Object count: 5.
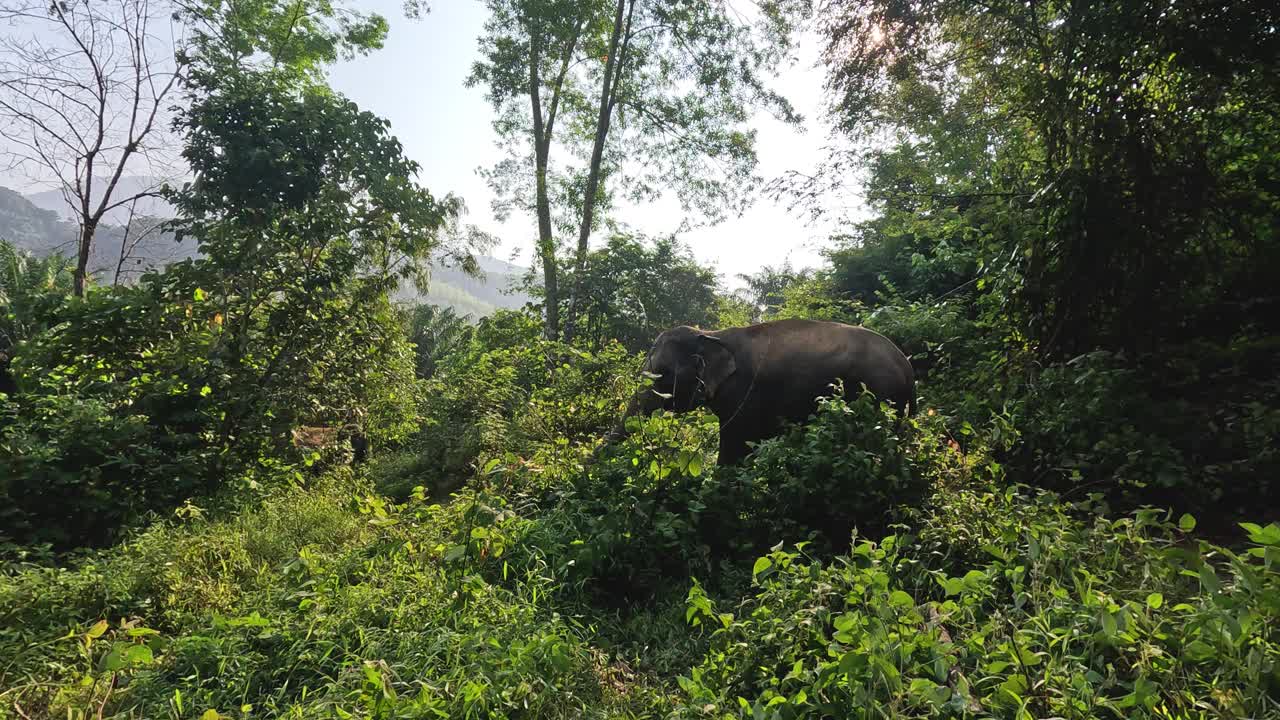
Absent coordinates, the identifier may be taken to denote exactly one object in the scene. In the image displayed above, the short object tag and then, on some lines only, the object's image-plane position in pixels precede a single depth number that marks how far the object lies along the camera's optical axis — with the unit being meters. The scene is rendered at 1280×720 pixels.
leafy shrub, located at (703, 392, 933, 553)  3.93
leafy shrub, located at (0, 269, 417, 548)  4.71
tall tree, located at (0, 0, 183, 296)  7.55
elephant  5.97
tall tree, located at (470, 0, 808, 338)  12.70
